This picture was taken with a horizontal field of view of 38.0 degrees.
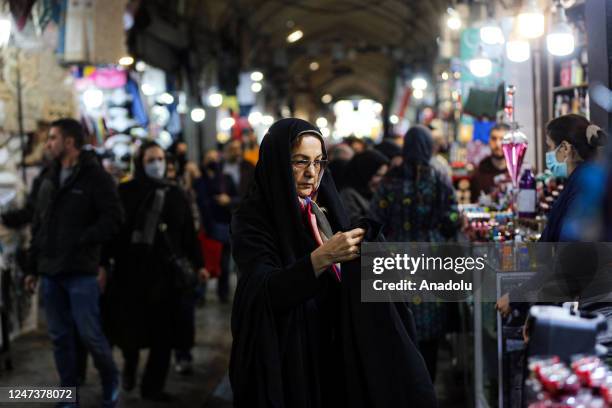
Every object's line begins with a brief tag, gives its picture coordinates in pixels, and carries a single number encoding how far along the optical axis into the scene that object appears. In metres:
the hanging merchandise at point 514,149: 5.55
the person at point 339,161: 7.34
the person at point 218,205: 10.20
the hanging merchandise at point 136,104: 13.41
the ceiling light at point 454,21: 13.26
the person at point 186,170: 10.52
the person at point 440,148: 5.80
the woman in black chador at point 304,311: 2.81
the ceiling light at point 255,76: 25.72
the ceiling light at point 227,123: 24.06
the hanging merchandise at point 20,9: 7.82
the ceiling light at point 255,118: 27.76
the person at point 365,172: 7.13
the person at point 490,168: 8.14
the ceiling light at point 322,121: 55.59
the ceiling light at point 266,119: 33.21
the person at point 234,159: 12.23
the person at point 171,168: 7.44
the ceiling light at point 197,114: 19.98
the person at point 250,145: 12.61
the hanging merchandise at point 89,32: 9.20
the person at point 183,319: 6.46
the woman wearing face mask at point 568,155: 3.64
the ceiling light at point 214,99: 21.23
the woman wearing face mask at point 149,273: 6.23
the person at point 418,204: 5.65
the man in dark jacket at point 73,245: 5.57
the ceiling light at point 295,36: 34.01
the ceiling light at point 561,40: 6.12
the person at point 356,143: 10.42
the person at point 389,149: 8.25
